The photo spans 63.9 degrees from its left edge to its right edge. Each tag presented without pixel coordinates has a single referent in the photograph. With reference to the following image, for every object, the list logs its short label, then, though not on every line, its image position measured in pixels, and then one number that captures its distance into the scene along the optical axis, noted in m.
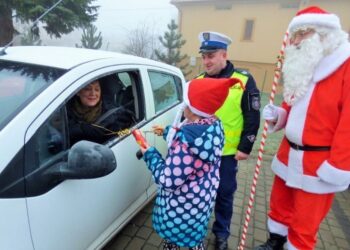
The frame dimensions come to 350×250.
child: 1.63
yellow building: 21.44
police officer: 2.35
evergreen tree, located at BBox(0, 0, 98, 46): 6.74
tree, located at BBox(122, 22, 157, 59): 27.84
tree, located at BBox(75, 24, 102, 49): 19.70
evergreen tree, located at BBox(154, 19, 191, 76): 22.08
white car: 1.32
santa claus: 1.84
